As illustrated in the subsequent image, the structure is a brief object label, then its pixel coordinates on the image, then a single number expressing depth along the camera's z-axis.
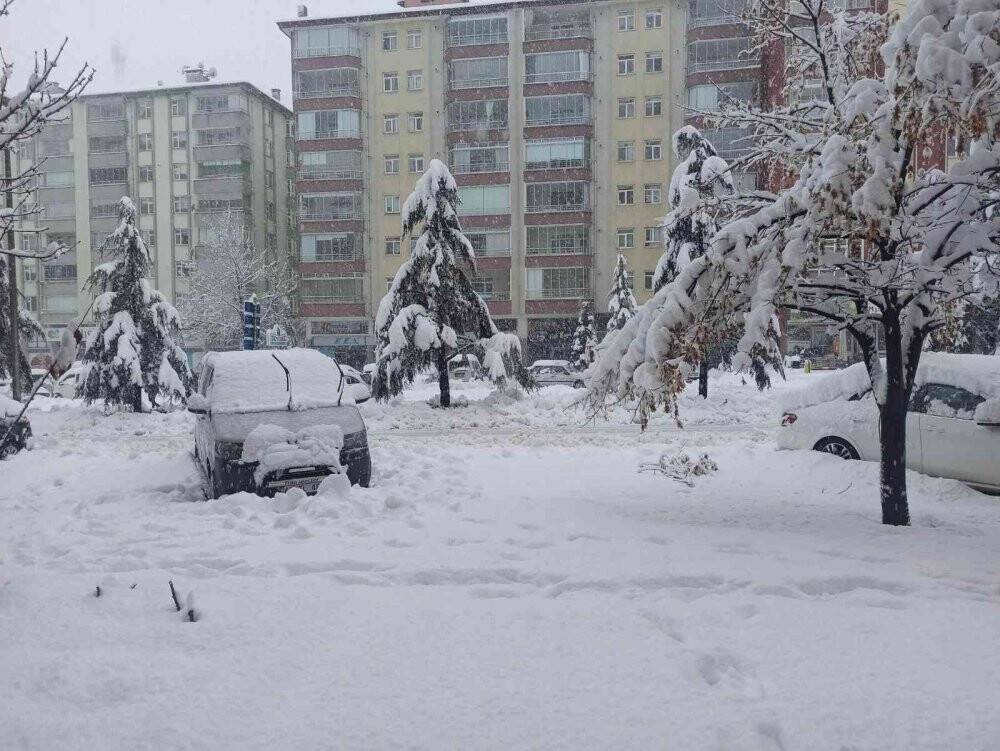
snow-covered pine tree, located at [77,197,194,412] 22.81
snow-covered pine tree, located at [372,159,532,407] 21.66
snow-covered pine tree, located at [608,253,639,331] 39.41
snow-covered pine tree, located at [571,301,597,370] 45.09
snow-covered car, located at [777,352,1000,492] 8.82
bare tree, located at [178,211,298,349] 45.75
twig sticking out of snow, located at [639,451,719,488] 8.84
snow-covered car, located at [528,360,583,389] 33.69
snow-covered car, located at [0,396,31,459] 13.02
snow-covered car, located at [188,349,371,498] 8.27
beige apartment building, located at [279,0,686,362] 50.16
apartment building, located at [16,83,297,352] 60.47
